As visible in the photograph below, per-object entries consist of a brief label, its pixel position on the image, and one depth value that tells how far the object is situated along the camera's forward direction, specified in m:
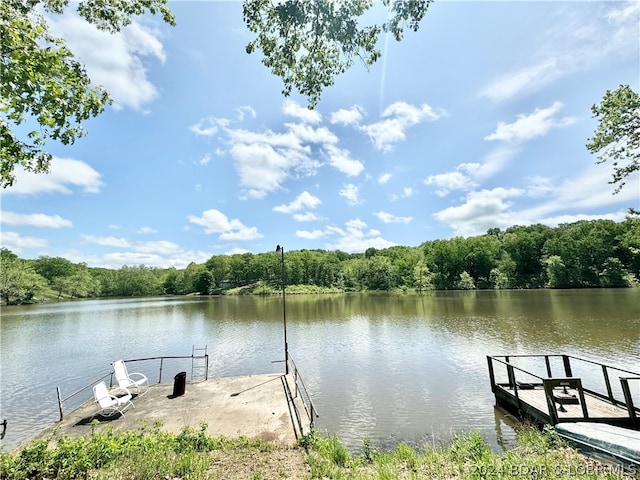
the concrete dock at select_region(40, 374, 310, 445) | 7.60
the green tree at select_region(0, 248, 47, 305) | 60.67
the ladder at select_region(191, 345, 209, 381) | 15.25
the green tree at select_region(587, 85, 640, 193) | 14.26
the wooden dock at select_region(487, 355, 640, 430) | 7.34
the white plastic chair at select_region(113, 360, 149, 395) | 9.62
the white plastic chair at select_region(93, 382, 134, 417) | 8.60
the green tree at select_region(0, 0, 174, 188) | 3.92
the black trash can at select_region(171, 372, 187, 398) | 10.17
